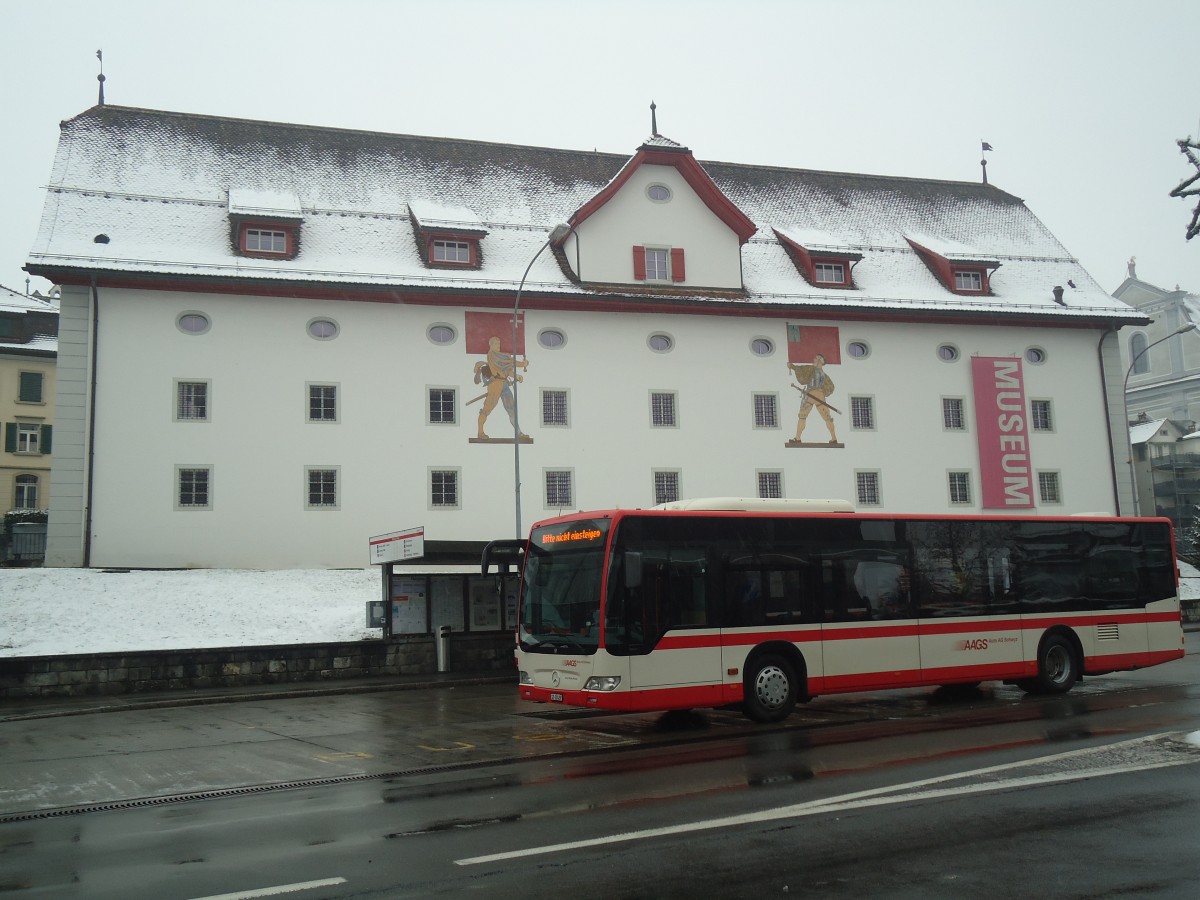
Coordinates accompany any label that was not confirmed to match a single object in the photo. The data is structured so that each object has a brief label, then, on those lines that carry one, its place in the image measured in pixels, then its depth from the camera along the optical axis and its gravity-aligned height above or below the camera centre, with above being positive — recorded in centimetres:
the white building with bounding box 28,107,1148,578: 3184 +827
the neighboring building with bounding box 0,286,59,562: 5500 +1065
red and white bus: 1364 -17
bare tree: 1200 +444
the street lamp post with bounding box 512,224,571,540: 2366 +789
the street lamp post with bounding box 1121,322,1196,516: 3969 +342
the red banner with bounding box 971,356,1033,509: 3906 +551
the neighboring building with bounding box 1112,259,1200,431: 6800 +1411
